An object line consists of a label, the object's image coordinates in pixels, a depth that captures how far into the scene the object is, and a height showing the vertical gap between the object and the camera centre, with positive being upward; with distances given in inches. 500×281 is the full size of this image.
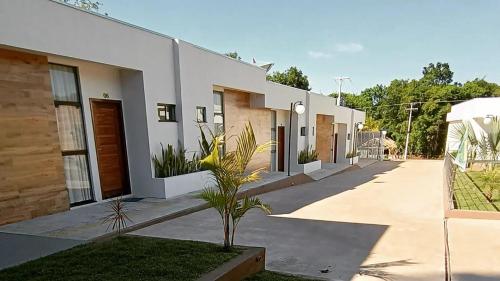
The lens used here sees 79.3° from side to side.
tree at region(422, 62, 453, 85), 1853.8 +260.3
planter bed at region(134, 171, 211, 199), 275.4 -66.6
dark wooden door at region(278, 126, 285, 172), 566.9 -61.9
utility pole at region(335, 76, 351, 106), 1177.7 +139.5
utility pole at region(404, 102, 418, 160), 1259.3 -71.1
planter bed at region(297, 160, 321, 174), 541.6 -97.5
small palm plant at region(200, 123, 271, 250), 135.3 -27.8
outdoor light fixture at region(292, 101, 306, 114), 501.0 +11.7
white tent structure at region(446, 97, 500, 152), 607.2 +1.8
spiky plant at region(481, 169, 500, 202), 308.0 -71.0
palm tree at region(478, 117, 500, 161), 386.0 -40.2
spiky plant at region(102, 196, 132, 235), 183.3 -68.1
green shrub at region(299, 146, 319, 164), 562.9 -78.3
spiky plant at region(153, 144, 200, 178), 283.7 -45.7
